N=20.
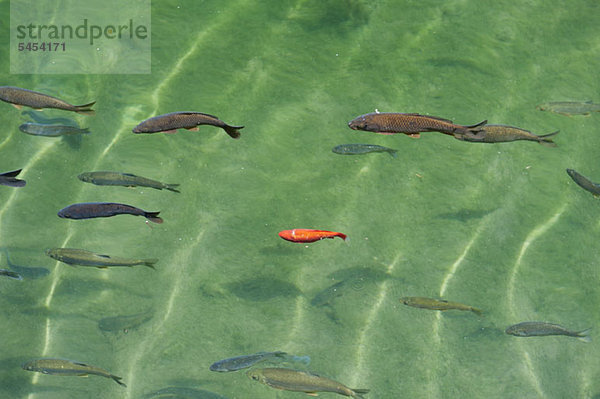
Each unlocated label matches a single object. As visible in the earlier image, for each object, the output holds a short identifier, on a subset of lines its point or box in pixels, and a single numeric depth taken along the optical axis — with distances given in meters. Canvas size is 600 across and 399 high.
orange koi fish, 8.21
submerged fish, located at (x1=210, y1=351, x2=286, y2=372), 8.74
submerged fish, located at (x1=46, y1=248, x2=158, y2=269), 8.91
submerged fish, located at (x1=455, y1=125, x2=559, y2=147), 7.95
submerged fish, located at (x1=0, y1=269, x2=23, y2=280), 8.84
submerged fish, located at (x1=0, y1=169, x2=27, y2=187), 8.23
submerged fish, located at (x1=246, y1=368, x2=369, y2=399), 8.47
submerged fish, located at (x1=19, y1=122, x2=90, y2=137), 9.96
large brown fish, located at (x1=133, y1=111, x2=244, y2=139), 8.03
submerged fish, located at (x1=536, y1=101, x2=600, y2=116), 10.23
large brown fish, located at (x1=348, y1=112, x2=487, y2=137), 7.29
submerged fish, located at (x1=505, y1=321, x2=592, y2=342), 8.90
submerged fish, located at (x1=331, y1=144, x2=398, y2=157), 9.41
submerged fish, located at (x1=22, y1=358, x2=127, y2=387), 8.85
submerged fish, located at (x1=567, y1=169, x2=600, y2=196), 8.92
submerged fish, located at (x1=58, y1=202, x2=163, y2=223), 8.25
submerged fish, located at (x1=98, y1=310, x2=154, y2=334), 10.23
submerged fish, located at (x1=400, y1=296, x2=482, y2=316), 8.97
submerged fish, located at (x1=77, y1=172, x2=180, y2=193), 8.84
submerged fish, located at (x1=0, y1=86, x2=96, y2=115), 8.80
